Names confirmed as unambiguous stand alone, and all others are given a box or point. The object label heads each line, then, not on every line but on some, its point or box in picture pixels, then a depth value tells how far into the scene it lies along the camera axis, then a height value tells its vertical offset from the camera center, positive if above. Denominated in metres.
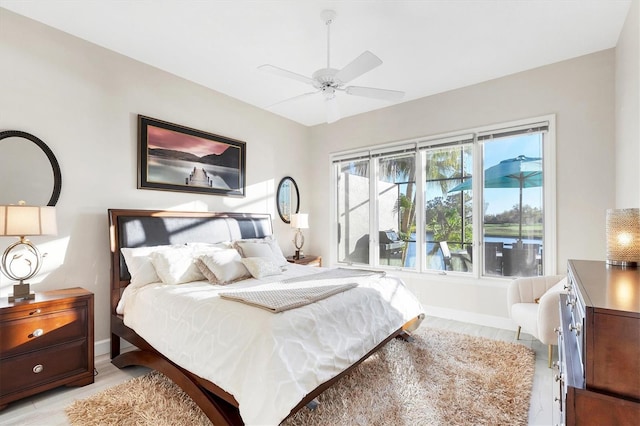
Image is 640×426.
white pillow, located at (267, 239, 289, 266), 3.74 -0.45
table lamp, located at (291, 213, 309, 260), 4.88 -0.08
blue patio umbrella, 3.68 +0.51
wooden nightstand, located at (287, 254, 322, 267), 4.74 -0.67
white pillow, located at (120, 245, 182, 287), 2.86 -0.45
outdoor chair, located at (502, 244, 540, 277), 3.69 -0.53
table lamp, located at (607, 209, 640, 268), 1.66 -0.11
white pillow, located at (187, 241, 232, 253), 3.29 -0.32
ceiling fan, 2.37 +1.12
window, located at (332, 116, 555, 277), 3.68 +0.18
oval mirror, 5.10 +0.30
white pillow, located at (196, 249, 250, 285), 2.95 -0.47
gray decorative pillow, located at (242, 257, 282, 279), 3.18 -0.51
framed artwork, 3.47 +0.69
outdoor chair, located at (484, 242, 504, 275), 3.91 -0.51
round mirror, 2.58 +0.39
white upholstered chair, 2.63 -0.84
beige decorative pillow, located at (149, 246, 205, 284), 2.83 -0.45
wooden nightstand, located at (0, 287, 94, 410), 2.21 -0.94
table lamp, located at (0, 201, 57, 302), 2.25 -0.12
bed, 1.72 -0.72
